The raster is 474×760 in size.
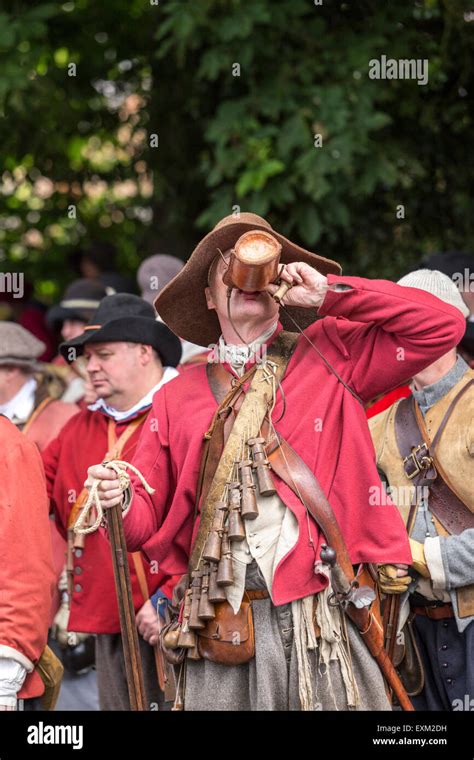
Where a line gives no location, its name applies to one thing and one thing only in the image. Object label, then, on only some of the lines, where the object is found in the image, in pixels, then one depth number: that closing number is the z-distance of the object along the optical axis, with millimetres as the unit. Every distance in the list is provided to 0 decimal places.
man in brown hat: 7281
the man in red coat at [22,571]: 7836
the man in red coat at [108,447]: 10336
